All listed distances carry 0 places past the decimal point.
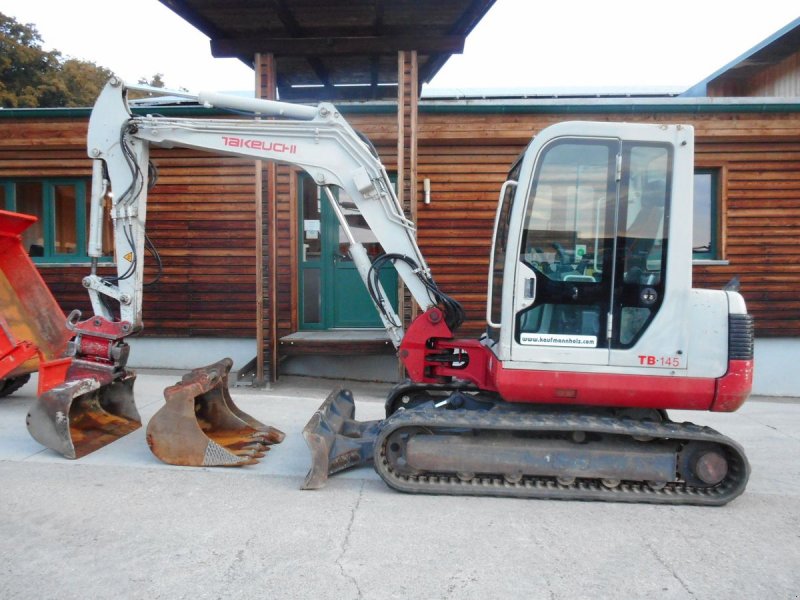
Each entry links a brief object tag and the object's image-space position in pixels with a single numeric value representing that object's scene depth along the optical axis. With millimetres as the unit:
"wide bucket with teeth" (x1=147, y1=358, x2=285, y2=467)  4785
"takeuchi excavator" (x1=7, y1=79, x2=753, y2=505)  4316
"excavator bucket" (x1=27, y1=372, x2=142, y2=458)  4887
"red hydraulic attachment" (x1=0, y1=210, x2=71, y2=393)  6848
